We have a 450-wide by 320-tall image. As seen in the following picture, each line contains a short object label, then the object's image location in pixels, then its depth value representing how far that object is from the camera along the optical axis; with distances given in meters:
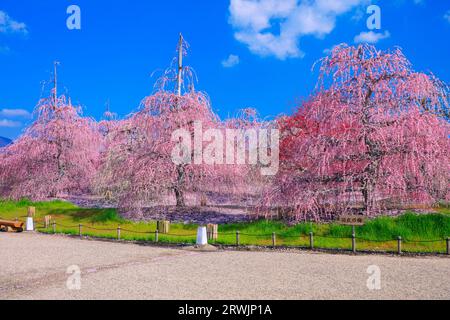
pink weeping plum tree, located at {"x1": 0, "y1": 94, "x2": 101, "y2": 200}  32.28
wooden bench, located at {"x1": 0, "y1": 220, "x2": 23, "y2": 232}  20.70
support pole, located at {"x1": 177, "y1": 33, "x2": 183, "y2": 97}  26.20
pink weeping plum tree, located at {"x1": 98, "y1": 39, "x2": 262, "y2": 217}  23.19
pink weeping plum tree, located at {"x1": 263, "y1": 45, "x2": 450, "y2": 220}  18.56
